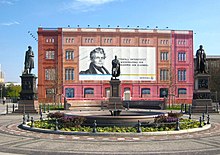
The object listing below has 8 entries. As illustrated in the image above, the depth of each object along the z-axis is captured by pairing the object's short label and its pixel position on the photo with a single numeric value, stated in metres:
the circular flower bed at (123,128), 16.09
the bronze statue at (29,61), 30.94
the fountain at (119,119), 16.86
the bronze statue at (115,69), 34.69
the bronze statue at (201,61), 31.22
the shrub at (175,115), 18.56
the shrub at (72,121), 16.72
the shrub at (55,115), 19.34
